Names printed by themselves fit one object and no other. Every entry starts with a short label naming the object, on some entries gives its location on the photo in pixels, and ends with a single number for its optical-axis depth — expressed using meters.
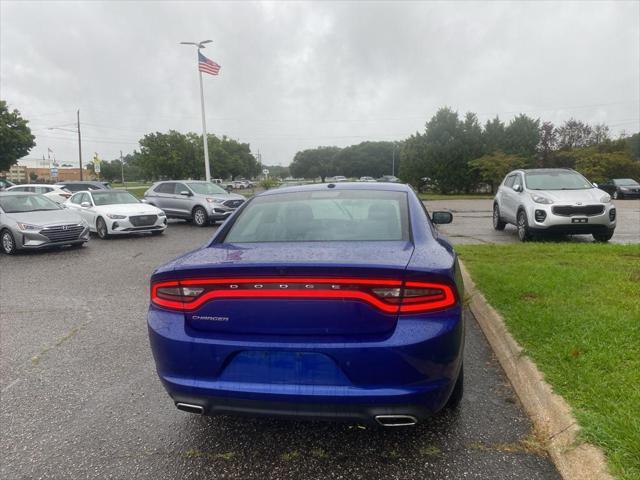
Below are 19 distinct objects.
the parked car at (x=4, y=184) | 33.88
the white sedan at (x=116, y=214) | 13.25
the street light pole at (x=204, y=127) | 28.78
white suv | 9.68
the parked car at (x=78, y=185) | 23.38
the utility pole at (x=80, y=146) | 48.16
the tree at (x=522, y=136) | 40.38
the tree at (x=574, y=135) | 46.80
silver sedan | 10.70
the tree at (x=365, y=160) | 106.62
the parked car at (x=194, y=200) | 16.22
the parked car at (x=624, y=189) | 30.25
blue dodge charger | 2.29
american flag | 26.12
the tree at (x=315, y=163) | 114.24
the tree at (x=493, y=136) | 40.31
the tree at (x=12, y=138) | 40.81
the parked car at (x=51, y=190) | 21.33
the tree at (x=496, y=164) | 36.25
